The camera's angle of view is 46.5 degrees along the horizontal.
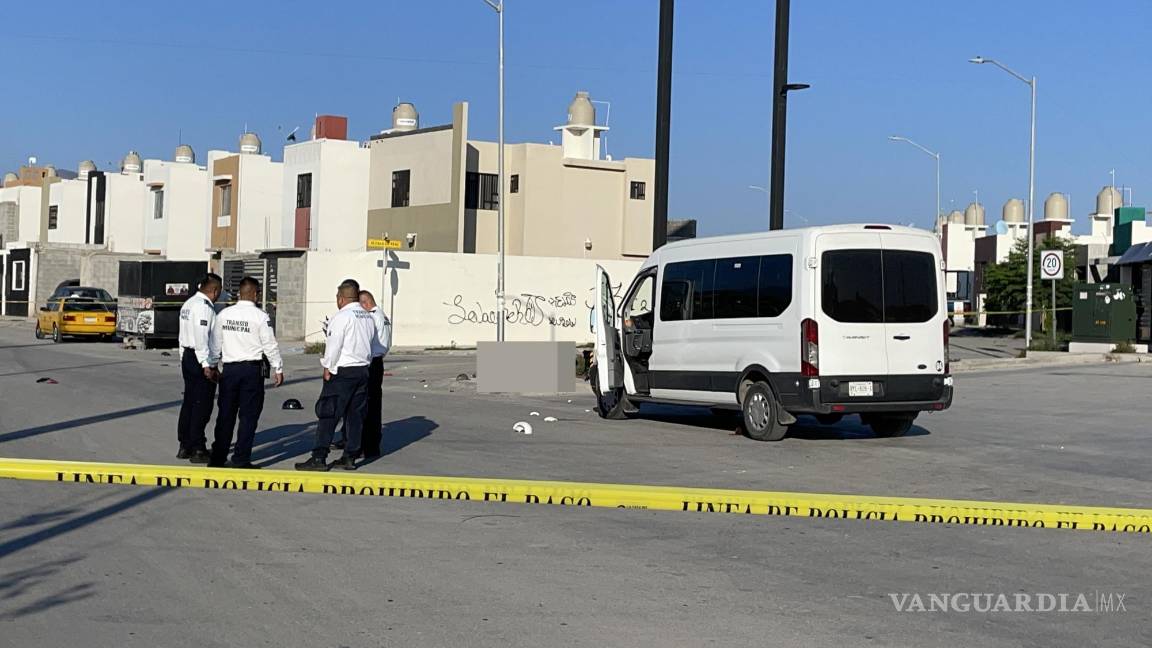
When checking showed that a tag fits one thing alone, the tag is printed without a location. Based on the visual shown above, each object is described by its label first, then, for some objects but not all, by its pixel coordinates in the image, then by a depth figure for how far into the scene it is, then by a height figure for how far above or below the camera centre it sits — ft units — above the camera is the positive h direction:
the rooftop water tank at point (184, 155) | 297.53 +34.51
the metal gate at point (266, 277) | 159.43 +4.17
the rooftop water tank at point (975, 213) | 368.27 +32.93
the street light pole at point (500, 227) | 116.06 +8.40
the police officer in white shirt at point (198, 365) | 41.04 -1.71
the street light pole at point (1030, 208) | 129.49 +12.87
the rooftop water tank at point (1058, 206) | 305.94 +29.50
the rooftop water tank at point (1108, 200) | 305.94 +31.22
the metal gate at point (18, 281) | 258.78 +4.63
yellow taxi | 146.61 -1.31
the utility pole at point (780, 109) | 80.41 +13.15
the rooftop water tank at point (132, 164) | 304.91 +33.13
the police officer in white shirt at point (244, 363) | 39.63 -1.52
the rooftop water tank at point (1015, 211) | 342.23 +31.38
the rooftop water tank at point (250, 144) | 250.37 +32.17
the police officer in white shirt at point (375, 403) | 44.18 -2.89
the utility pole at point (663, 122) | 81.35 +12.36
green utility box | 118.52 +2.04
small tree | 181.57 +7.26
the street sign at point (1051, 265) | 125.08 +6.54
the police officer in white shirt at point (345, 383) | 40.22 -2.08
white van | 49.88 +0.04
